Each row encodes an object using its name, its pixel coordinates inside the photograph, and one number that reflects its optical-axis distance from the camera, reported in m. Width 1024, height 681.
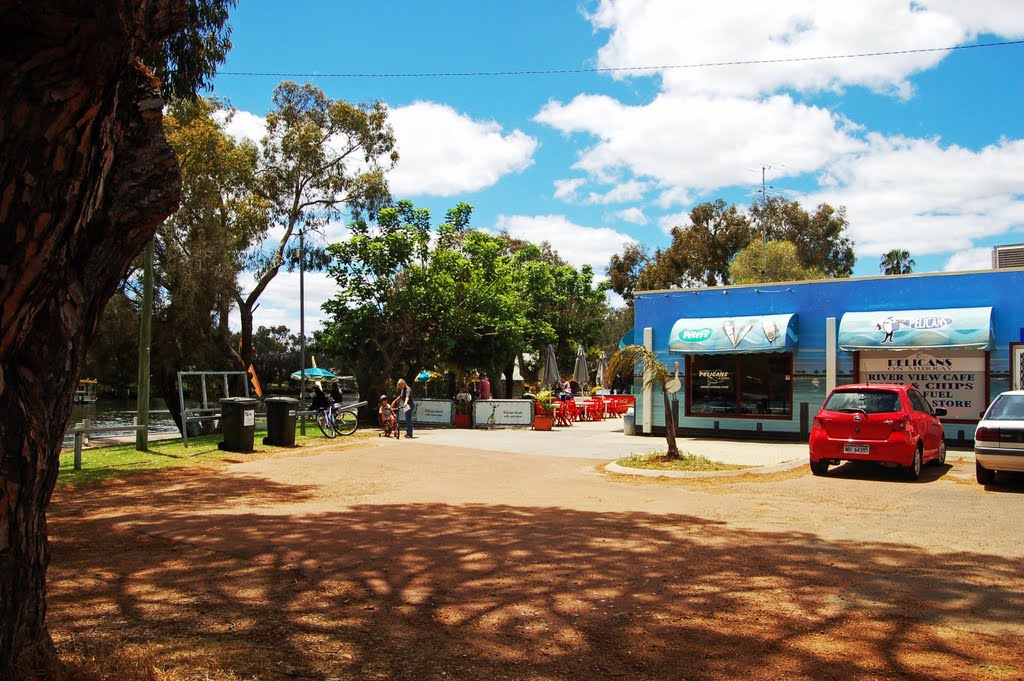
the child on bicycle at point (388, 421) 20.70
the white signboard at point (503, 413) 23.95
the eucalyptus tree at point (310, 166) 30.53
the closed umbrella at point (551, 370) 31.05
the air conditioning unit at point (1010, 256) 20.42
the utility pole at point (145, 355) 15.89
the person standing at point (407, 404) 20.47
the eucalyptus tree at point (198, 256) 25.95
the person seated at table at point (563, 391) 29.28
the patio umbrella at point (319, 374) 38.22
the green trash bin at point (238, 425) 16.41
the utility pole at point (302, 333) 23.27
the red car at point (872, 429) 12.23
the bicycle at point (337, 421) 20.62
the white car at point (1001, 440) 10.70
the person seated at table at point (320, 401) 21.12
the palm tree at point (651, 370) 14.08
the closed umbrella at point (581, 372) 33.72
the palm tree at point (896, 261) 65.38
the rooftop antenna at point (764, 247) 40.37
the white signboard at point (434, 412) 24.50
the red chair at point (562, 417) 25.08
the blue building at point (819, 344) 17.28
